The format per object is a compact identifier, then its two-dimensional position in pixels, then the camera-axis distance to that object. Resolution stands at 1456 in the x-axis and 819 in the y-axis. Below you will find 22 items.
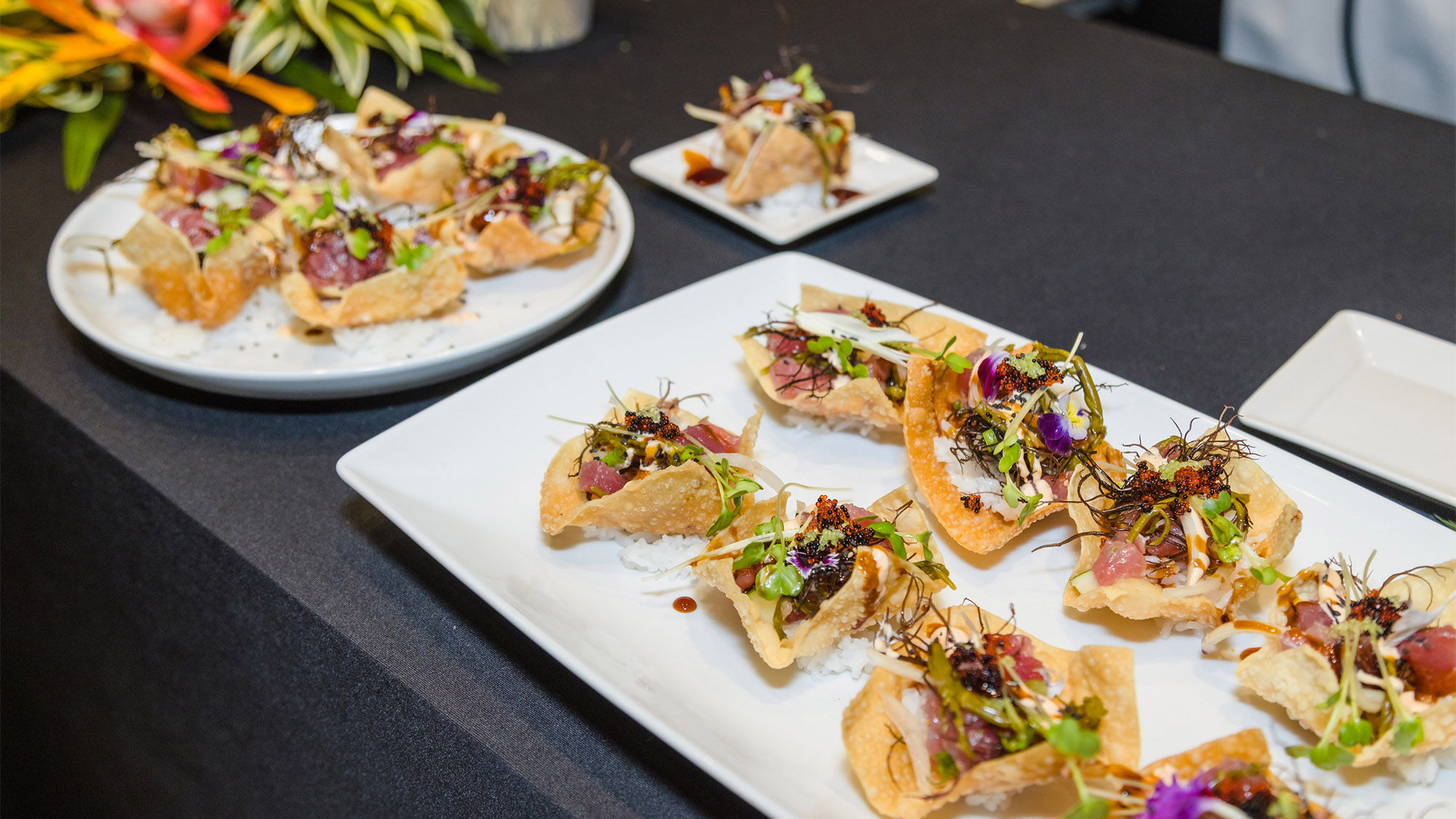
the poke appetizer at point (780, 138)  1.00
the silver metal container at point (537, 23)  1.20
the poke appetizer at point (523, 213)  0.94
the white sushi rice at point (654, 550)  0.80
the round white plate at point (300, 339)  0.86
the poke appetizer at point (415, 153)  0.98
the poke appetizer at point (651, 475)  0.79
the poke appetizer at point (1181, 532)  0.76
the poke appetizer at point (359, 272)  0.89
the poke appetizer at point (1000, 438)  0.80
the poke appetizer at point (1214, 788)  0.69
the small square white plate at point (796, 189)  0.99
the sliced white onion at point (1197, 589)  0.76
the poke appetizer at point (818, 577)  0.76
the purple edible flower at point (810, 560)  0.77
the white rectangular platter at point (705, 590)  0.74
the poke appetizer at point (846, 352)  0.84
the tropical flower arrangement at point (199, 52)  1.09
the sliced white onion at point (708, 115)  1.02
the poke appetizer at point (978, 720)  0.71
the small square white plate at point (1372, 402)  0.83
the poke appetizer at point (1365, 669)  0.72
